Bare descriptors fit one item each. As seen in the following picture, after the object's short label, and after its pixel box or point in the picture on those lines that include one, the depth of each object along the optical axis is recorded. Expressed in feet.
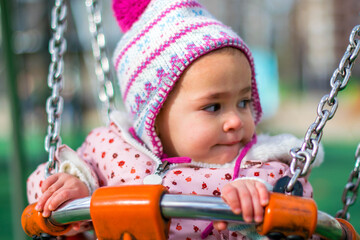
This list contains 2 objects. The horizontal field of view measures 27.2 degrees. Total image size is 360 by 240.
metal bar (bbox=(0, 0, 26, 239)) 4.84
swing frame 2.32
